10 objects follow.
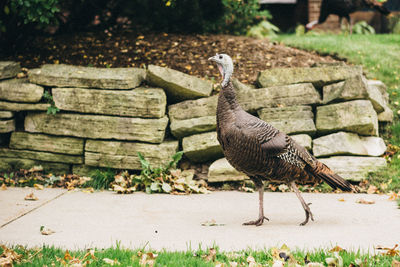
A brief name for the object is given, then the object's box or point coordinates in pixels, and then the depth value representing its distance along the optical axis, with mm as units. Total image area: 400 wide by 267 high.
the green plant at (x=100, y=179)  6328
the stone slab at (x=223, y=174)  6174
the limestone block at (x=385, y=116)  7105
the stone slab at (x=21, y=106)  6660
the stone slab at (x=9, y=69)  6880
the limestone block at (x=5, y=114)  6758
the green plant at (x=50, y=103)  6559
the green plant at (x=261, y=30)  11562
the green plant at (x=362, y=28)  16153
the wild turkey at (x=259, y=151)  4273
